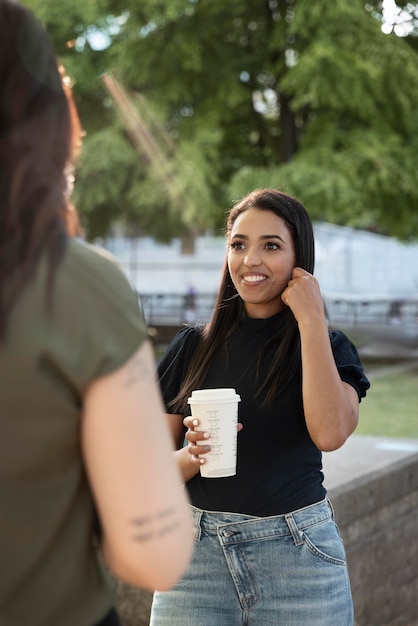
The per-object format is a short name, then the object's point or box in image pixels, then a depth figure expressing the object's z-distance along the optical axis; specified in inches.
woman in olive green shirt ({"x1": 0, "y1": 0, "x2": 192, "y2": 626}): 42.3
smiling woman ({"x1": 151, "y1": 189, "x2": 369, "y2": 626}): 83.5
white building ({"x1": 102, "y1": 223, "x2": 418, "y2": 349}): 716.7
